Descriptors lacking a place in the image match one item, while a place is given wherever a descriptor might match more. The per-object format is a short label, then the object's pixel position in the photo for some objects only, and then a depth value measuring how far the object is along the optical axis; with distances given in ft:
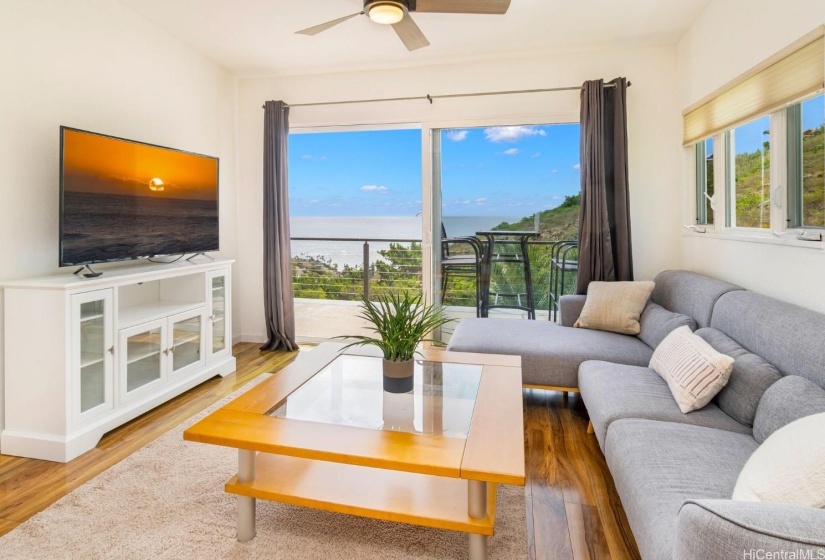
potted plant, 6.95
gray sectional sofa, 3.00
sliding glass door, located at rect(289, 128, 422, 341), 16.22
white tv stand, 7.94
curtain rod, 13.30
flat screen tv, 8.59
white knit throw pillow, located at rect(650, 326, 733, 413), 6.49
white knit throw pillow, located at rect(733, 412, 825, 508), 3.50
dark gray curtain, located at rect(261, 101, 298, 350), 14.35
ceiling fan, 8.20
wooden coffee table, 5.06
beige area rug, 5.66
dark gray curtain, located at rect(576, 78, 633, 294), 12.28
